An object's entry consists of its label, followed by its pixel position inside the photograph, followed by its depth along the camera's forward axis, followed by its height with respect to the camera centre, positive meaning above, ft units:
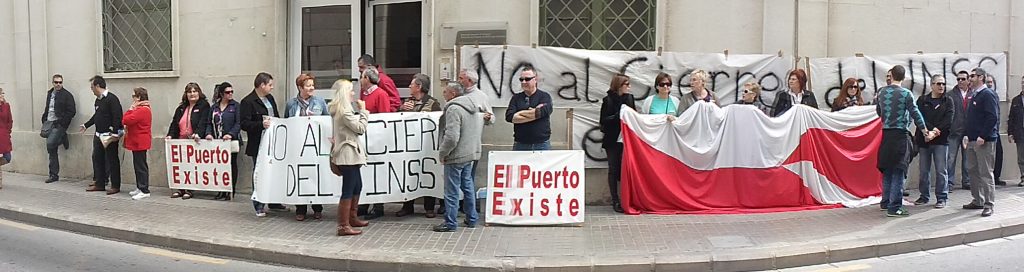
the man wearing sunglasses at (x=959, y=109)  27.84 -0.17
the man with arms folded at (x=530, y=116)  25.66 -0.50
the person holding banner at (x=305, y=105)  26.96 -0.18
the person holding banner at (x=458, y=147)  23.59 -1.55
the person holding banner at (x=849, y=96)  29.43 +0.34
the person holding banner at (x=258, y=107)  28.60 -0.26
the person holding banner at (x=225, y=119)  31.30 -0.83
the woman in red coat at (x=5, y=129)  35.73 -1.58
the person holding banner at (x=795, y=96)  29.04 +0.33
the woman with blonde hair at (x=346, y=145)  23.02 -1.46
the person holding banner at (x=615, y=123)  27.50 -0.80
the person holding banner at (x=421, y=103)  27.14 -0.05
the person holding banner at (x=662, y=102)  27.81 +0.04
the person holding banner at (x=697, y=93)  27.91 +0.41
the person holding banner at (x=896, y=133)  25.98 -1.07
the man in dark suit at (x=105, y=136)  34.32 -1.77
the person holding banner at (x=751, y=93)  29.01 +0.44
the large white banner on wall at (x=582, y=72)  29.27 +1.29
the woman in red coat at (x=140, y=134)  32.68 -1.60
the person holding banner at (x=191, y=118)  32.27 -0.82
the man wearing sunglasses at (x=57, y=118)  39.19 -1.04
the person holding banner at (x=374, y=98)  27.37 +0.14
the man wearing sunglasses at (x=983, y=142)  26.53 -1.41
